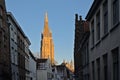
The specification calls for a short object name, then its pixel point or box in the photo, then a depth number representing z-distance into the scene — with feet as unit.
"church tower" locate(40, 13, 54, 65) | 602.44
